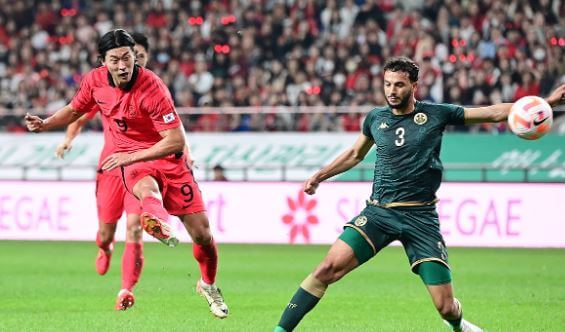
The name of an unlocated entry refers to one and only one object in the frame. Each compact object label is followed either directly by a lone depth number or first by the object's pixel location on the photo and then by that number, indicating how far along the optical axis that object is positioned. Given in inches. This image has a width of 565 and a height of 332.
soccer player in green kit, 593.0
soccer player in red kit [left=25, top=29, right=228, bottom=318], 704.4
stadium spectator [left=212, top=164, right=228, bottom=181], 1523.1
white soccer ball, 571.5
